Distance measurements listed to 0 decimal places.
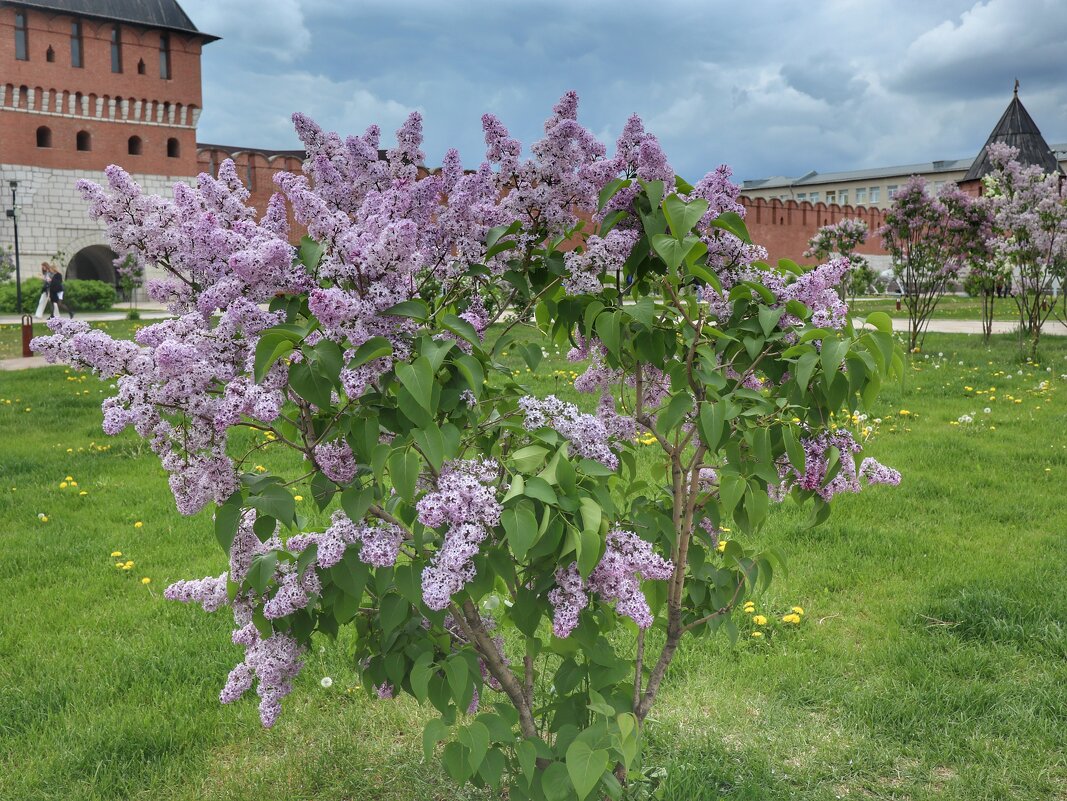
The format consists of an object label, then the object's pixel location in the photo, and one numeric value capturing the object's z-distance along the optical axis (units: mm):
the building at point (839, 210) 41562
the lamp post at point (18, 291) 29141
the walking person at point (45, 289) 23216
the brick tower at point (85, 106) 38750
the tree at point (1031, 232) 13266
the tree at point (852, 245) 17656
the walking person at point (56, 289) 22234
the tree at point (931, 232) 14148
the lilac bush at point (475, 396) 1814
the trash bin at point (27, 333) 14984
